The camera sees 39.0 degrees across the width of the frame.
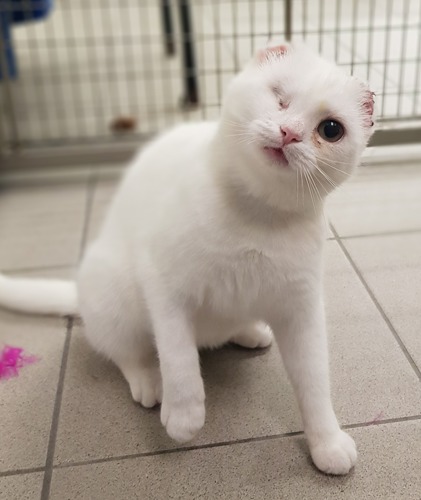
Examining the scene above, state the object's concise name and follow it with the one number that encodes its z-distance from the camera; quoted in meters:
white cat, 0.82
